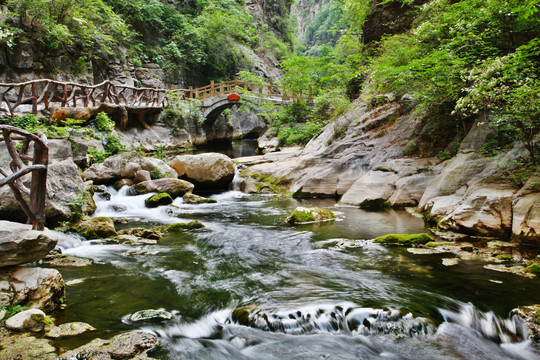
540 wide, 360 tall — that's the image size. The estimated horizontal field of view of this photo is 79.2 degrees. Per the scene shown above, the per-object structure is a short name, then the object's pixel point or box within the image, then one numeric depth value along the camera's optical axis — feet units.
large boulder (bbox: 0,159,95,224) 20.56
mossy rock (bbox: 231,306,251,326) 12.06
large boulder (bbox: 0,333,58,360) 8.88
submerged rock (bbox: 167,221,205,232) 25.90
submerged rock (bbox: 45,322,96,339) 10.18
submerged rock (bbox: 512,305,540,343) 10.78
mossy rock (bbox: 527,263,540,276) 14.74
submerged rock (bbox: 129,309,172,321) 11.80
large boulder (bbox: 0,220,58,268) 10.95
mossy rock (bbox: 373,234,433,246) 20.07
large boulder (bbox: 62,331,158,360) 9.14
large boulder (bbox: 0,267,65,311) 10.93
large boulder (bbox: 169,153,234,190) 43.91
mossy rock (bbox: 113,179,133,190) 37.55
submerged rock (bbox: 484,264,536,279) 14.66
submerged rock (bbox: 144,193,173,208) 34.28
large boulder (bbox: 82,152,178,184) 37.17
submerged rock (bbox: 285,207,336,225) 27.32
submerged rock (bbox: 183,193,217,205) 37.78
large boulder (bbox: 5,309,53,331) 10.14
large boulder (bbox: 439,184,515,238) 19.34
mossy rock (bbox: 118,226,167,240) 23.38
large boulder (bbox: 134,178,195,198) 37.24
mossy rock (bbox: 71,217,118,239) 22.82
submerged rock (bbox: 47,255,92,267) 17.35
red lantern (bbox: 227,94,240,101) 84.99
